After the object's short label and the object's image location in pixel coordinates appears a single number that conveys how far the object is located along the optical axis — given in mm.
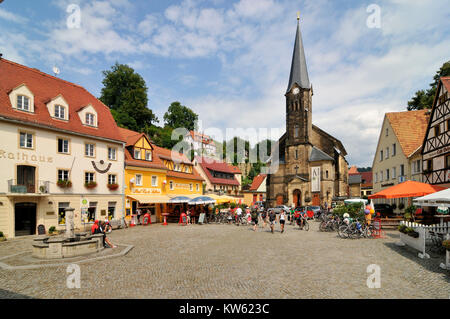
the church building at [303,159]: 47656
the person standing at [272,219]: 19031
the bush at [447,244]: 8798
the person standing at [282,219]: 18703
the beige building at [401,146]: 27234
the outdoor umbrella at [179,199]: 26031
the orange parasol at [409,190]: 16031
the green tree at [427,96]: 33956
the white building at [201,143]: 81444
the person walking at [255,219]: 21127
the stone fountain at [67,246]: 11148
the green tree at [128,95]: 49719
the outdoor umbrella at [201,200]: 25506
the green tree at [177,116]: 68312
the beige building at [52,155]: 18109
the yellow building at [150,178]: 26547
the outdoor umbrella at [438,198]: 10792
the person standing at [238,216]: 24939
